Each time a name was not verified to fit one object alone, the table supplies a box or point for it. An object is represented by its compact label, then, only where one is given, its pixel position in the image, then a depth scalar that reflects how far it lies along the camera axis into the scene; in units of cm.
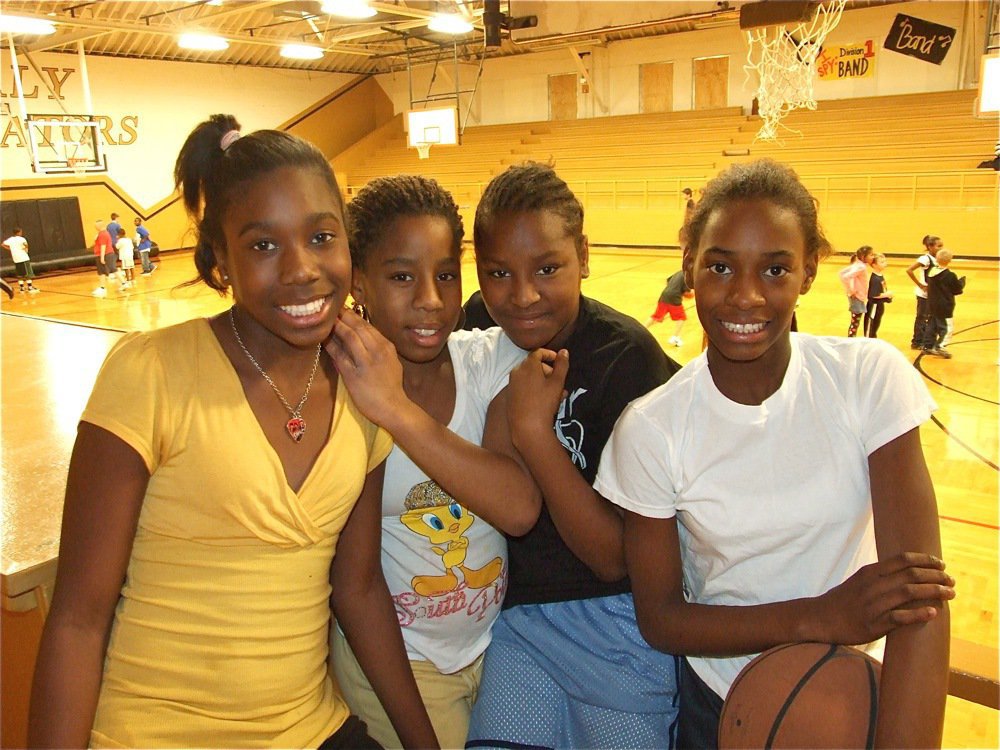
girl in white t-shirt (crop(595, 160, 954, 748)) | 127
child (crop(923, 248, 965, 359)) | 738
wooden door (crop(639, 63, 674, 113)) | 1848
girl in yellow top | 112
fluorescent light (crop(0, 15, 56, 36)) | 1034
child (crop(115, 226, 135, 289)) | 1288
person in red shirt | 1362
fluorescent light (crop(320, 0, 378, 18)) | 1017
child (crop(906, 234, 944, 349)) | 753
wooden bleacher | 1262
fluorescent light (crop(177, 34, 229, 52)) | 1404
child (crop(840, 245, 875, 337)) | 755
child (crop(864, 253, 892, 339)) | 756
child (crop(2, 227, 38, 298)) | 1249
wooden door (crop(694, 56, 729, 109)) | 1764
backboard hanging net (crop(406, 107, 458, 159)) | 1611
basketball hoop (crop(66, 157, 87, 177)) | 1353
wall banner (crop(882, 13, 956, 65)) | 1488
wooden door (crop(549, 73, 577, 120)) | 1980
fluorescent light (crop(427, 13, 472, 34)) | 1274
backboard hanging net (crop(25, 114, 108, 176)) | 1360
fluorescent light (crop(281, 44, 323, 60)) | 1562
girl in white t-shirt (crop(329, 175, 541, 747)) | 152
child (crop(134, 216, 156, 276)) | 1453
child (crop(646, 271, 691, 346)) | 761
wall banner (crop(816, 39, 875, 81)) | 1598
